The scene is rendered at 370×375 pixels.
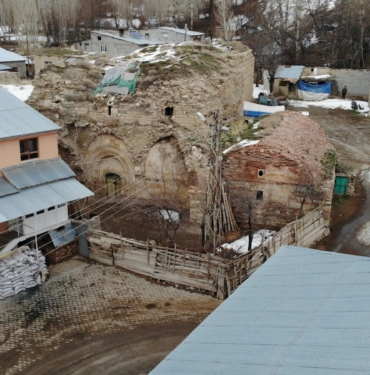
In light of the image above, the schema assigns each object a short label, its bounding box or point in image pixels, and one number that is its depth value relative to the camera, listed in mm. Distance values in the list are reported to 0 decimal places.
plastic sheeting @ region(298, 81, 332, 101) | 46844
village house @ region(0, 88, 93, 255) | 16812
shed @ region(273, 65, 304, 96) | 47656
